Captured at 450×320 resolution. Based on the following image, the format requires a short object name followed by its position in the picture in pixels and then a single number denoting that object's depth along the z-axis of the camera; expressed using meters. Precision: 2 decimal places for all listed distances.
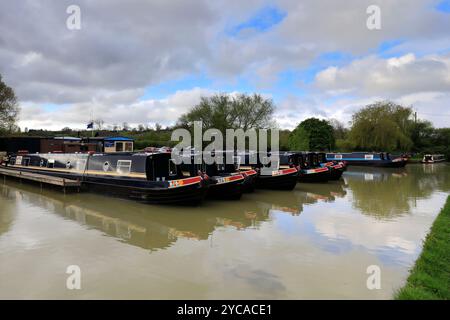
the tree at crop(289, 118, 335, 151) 37.91
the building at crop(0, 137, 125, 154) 20.84
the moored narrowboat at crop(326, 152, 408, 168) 28.59
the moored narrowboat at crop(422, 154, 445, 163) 36.81
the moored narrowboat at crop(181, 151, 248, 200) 11.55
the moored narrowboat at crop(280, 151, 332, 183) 17.27
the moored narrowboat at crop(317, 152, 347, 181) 18.58
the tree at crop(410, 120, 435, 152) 41.29
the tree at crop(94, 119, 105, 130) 46.05
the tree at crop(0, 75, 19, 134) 28.03
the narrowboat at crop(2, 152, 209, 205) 10.10
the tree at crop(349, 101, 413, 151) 34.94
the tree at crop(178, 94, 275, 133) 32.31
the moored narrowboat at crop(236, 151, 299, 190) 14.59
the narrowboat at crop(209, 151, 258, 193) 12.48
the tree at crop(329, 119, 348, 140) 53.16
